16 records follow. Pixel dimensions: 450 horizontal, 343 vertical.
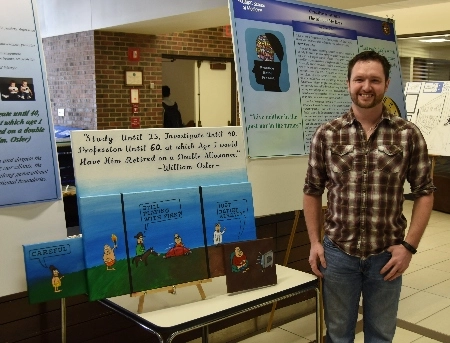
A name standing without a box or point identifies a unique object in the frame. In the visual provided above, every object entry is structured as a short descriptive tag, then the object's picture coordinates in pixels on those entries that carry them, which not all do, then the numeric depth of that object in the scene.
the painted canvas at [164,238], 1.73
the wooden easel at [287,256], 2.65
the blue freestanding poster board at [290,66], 2.26
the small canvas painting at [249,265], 1.89
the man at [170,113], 7.33
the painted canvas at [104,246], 1.65
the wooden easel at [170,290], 1.72
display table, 1.64
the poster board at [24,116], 1.61
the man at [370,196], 1.85
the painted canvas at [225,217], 1.90
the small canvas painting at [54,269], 1.59
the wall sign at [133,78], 6.78
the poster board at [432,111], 5.46
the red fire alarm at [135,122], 6.88
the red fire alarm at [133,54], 6.80
